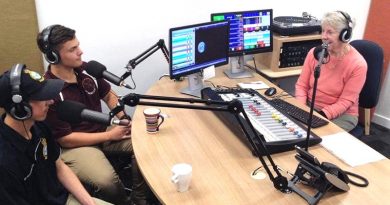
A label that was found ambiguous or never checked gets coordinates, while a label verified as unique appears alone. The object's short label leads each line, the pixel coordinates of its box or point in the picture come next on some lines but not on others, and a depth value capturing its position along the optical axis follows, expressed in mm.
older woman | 2213
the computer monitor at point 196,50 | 2127
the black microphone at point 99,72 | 1701
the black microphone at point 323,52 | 1506
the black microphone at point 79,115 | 1014
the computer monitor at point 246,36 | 2549
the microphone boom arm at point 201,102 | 1048
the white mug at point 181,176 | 1330
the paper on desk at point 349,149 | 1595
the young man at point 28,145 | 1301
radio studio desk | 1349
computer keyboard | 1896
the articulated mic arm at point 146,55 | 2051
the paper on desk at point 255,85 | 2400
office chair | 2338
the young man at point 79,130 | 1879
